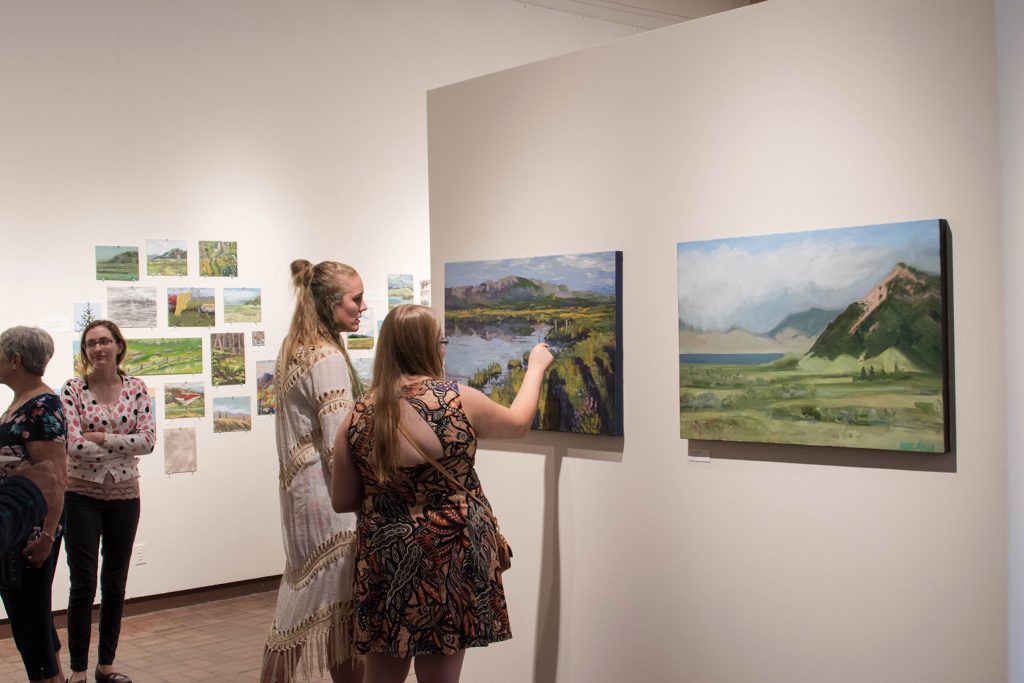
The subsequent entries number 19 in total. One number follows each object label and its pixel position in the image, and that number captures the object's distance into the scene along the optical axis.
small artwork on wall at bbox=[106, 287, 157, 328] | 6.12
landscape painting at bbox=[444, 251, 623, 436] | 3.69
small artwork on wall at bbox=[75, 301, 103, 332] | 5.97
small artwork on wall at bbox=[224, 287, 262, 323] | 6.63
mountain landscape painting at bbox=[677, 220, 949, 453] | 2.90
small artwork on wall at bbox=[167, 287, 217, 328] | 6.36
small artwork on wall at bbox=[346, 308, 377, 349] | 7.33
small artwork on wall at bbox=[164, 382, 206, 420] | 6.35
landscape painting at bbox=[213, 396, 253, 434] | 6.58
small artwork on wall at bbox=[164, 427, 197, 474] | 6.34
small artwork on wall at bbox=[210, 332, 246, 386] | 6.55
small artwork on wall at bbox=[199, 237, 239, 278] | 6.52
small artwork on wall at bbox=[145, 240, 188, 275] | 6.28
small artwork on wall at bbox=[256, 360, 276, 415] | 6.77
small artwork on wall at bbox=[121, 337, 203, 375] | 6.21
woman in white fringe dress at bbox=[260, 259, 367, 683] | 3.31
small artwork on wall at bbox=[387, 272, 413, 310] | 7.40
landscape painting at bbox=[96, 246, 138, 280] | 6.08
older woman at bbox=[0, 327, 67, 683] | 3.32
